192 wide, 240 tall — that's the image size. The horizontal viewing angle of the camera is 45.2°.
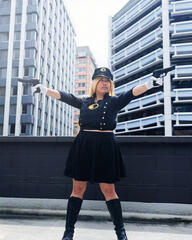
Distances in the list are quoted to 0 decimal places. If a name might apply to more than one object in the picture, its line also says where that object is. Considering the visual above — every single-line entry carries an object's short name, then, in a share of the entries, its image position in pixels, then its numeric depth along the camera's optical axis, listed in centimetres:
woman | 233
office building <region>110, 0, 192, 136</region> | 3466
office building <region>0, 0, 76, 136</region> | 3122
